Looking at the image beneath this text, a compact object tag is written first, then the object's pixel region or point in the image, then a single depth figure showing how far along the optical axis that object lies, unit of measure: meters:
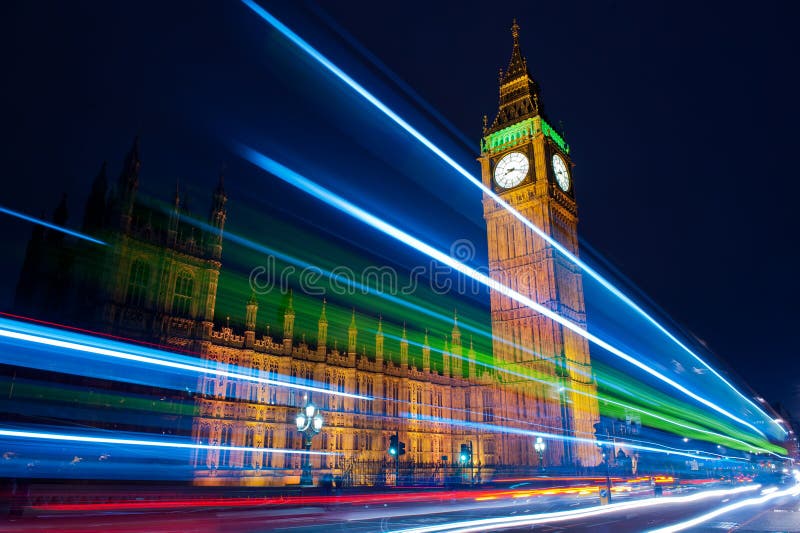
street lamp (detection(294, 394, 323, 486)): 20.30
